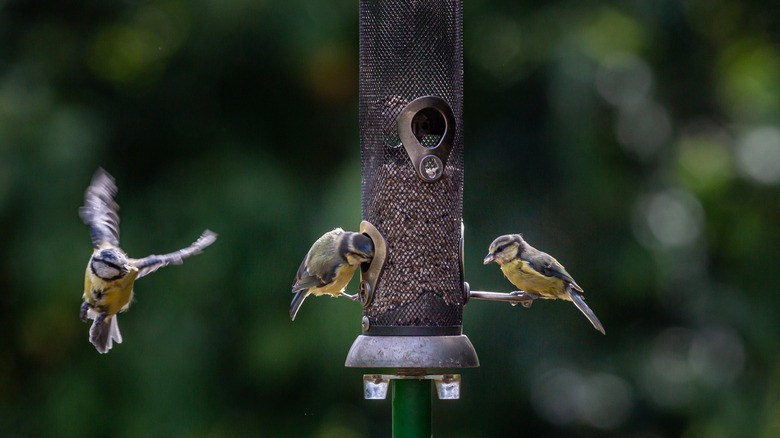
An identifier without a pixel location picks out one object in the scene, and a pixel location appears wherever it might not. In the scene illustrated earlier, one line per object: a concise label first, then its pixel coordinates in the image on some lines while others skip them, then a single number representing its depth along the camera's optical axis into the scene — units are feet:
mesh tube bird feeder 37.60
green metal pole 35.19
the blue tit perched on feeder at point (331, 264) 38.22
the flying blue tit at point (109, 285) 39.70
